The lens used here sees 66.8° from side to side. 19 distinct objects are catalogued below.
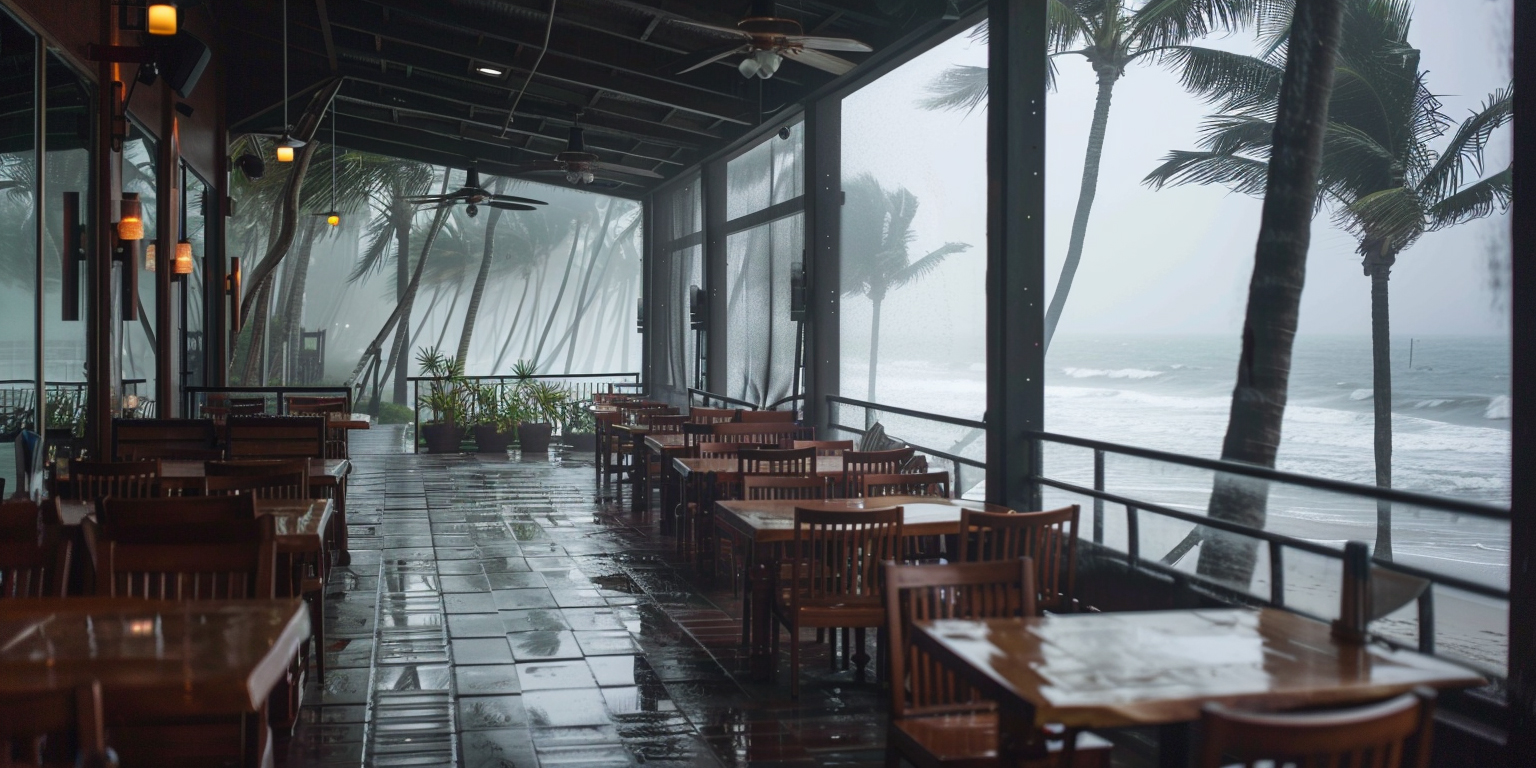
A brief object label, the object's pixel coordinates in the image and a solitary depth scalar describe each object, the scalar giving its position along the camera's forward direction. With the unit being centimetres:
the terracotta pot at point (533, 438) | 1313
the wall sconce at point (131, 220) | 668
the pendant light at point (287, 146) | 881
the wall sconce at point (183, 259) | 898
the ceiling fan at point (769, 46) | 539
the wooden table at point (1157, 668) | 204
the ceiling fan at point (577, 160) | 864
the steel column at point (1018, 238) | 553
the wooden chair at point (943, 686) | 252
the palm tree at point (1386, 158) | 718
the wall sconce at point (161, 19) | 512
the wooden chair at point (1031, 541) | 369
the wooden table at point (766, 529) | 412
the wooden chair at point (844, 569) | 384
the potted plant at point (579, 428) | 1352
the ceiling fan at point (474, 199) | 1036
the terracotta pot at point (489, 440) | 1312
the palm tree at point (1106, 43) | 909
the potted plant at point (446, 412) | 1312
